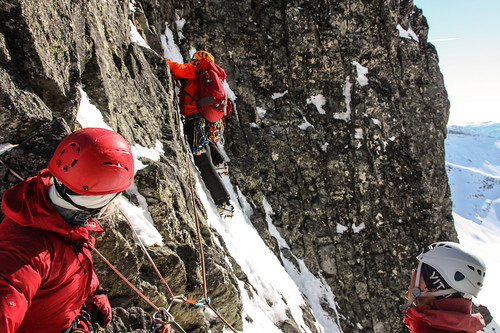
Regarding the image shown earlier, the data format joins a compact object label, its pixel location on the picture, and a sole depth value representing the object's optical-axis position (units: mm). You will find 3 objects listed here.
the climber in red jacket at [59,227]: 1698
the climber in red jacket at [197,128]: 8070
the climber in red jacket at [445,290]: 2770
